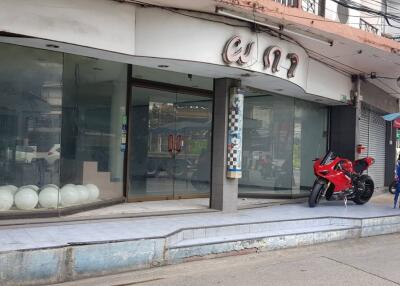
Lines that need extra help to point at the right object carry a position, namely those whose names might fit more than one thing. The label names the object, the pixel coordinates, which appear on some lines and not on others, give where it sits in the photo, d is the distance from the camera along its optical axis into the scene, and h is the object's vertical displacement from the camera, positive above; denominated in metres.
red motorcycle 12.39 -0.82
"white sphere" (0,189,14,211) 8.23 -1.01
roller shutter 16.28 +0.39
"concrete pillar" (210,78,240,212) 10.55 -0.21
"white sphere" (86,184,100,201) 10.10 -1.03
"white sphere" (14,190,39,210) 8.45 -1.02
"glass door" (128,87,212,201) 11.52 +0.00
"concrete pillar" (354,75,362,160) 14.79 +1.27
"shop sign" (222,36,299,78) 9.25 +1.84
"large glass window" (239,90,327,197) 13.73 +0.05
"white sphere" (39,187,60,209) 8.75 -1.02
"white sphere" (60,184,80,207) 9.22 -1.03
